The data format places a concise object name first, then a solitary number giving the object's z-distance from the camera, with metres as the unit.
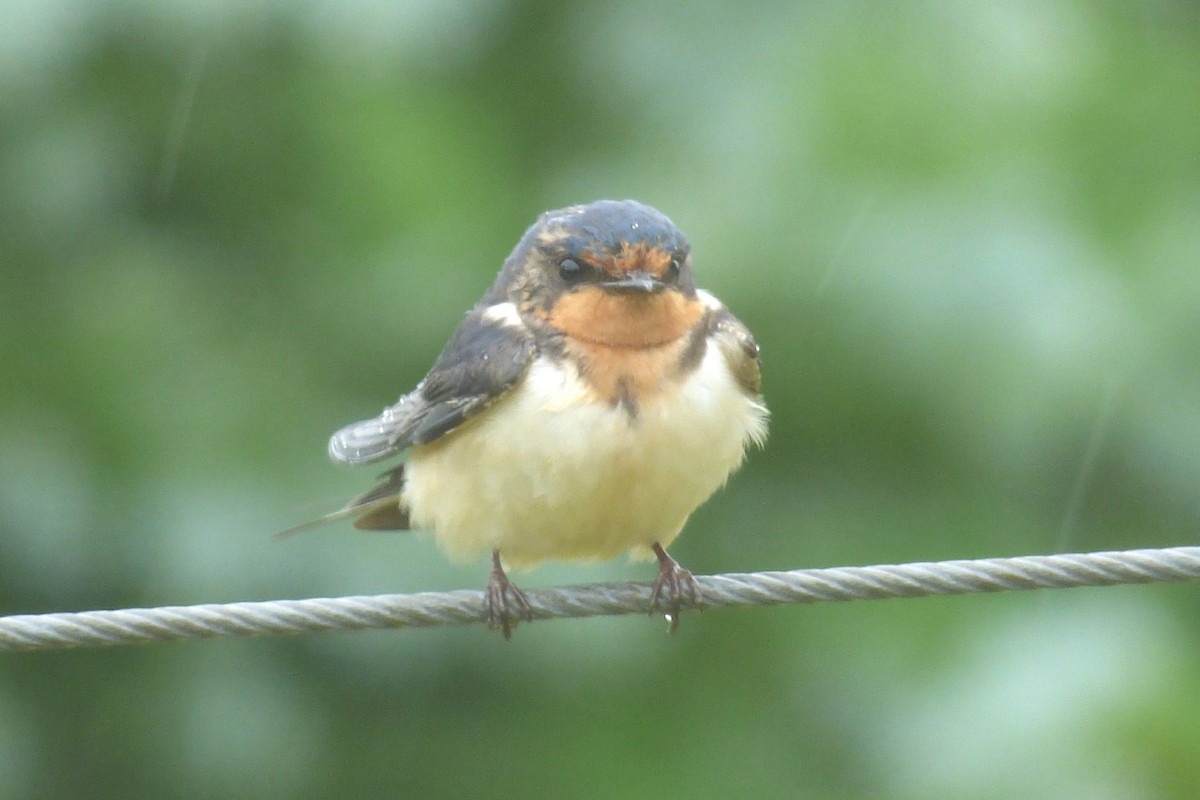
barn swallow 6.32
